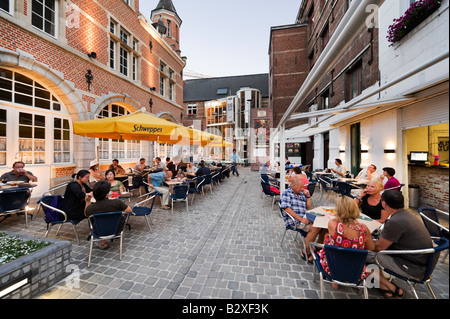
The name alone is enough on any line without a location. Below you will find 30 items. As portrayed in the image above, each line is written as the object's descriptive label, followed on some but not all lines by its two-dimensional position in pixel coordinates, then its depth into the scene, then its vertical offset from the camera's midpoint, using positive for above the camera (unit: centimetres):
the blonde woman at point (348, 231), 201 -82
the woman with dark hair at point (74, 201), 336 -82
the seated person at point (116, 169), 639 -41
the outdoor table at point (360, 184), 538 -81
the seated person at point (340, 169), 743 -50
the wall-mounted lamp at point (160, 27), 1473 +1059
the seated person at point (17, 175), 458 -45
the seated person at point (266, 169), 924 -63
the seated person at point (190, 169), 796 -52
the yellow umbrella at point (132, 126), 449 +81
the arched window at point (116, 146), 886 +57
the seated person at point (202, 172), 712 -58
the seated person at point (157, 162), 866 -26
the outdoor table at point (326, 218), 247 -90
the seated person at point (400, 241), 186 -88
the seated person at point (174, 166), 731 -36
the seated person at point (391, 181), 417 -56
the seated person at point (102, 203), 288 -74
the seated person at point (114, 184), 416 -63
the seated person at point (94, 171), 487 -40
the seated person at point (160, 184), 544 -85
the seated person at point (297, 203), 305 -84
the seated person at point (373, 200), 327 -79
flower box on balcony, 411 +339
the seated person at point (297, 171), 506 -39
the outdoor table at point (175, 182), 556 -76
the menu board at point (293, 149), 1681 +72
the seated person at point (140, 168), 741 -45
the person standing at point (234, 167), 1382 -78
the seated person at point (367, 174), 542 -54
